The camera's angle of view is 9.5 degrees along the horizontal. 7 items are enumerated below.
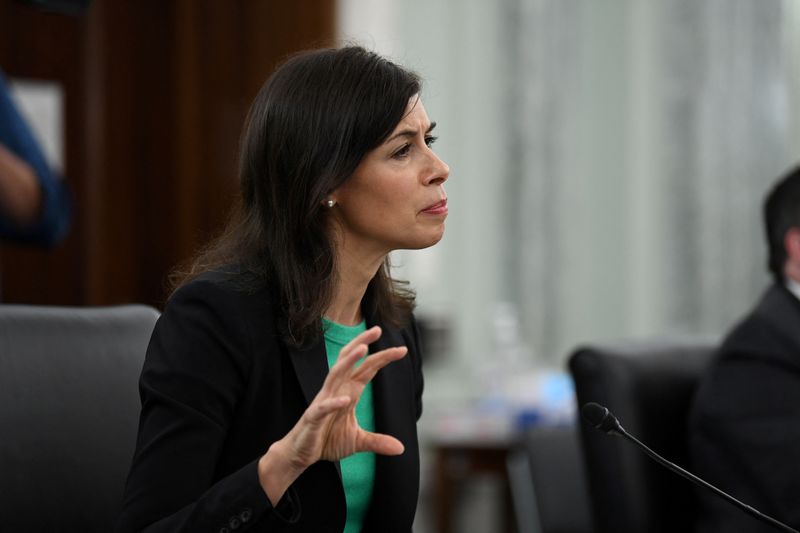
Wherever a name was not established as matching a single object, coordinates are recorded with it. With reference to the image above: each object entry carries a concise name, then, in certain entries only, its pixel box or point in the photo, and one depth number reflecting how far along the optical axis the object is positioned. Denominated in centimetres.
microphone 478
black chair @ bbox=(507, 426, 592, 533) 569
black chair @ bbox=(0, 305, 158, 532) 492
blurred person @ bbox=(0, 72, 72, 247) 529
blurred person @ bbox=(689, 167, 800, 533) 552
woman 483
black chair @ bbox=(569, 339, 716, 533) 555
